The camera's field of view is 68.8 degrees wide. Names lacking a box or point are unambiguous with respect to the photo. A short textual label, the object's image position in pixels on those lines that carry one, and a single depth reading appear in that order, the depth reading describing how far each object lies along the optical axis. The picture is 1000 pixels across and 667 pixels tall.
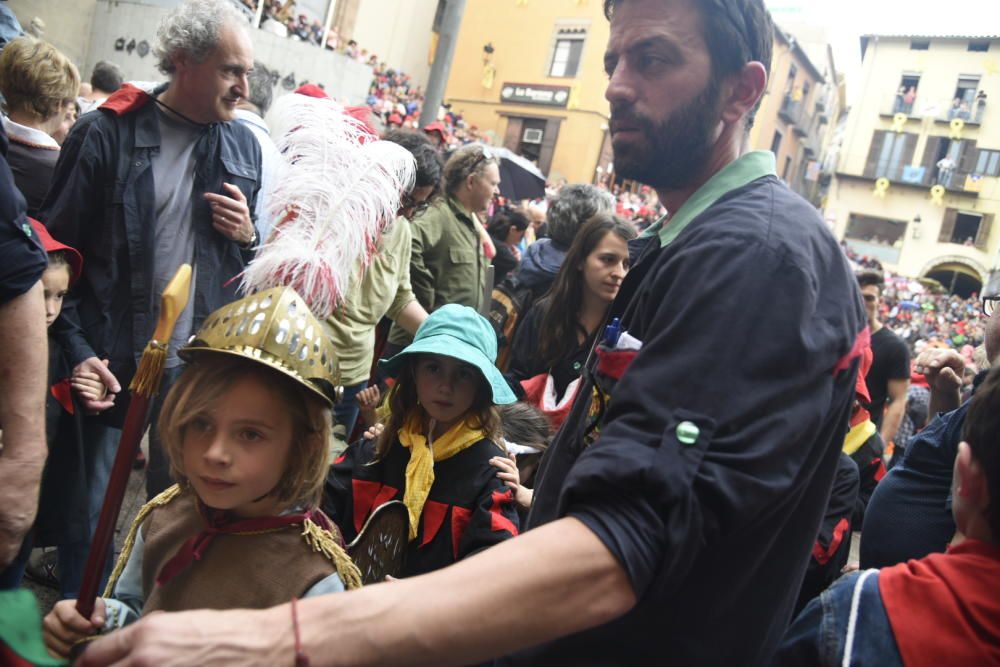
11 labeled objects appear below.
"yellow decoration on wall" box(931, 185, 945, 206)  39.62
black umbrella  9.96
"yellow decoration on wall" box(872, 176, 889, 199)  41.78
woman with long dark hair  3.87
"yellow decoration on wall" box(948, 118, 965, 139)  39.72
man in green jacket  4.56
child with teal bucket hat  2.60
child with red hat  2.62
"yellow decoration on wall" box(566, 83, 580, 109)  30.73
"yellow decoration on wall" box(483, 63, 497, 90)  33.81
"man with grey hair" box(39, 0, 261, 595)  2.71
